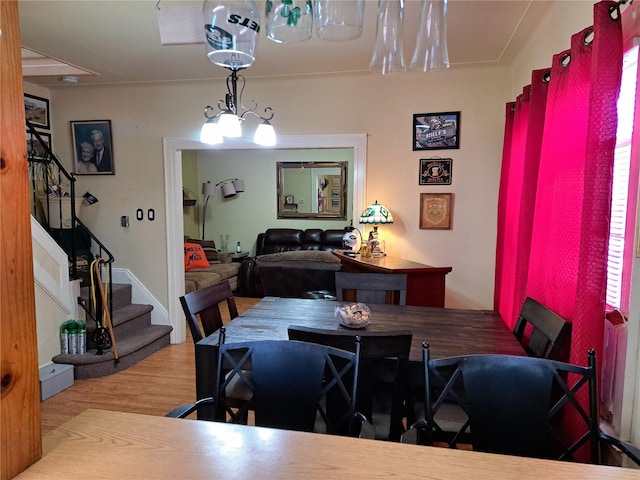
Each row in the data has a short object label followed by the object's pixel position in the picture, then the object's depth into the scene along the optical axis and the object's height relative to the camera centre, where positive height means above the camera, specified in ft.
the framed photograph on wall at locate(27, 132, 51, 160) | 12.60 +1.70
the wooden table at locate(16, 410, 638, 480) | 2.77 -1.85
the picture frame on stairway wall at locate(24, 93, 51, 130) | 13.00 +2.91
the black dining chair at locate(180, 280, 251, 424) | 6.59 -2.10
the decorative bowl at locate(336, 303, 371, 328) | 6.86 -1.94
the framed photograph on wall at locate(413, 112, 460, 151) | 11.66 +2.09
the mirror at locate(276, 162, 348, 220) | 24.40 +0.71
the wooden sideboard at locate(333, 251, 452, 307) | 9.94 -1.95
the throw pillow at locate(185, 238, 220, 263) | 21.39 -2.56
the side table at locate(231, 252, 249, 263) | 22.81 -3.14
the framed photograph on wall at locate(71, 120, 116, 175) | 13.60 +1.79
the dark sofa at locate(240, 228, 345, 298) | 18.12 -2.94
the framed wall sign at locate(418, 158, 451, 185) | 11.82 +0.92
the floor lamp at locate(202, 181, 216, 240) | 24.79 +0.54
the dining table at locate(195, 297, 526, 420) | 6.10 -2.16
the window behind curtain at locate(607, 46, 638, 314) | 4.87 +0.04
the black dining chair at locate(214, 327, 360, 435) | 4.66 -2.07
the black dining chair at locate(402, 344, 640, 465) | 4.34 -2.10
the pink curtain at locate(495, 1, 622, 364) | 4.73 +0.30
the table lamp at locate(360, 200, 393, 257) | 11.55 -0.43
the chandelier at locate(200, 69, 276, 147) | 7.74 +1.46
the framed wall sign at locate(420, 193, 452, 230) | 11.91 -0.25
